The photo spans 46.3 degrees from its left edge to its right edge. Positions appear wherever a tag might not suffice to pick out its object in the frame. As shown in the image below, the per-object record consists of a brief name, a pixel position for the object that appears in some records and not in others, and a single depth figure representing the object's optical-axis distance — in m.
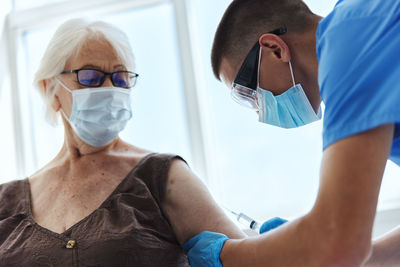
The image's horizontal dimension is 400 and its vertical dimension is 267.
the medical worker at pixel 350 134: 0.86
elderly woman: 1.39
